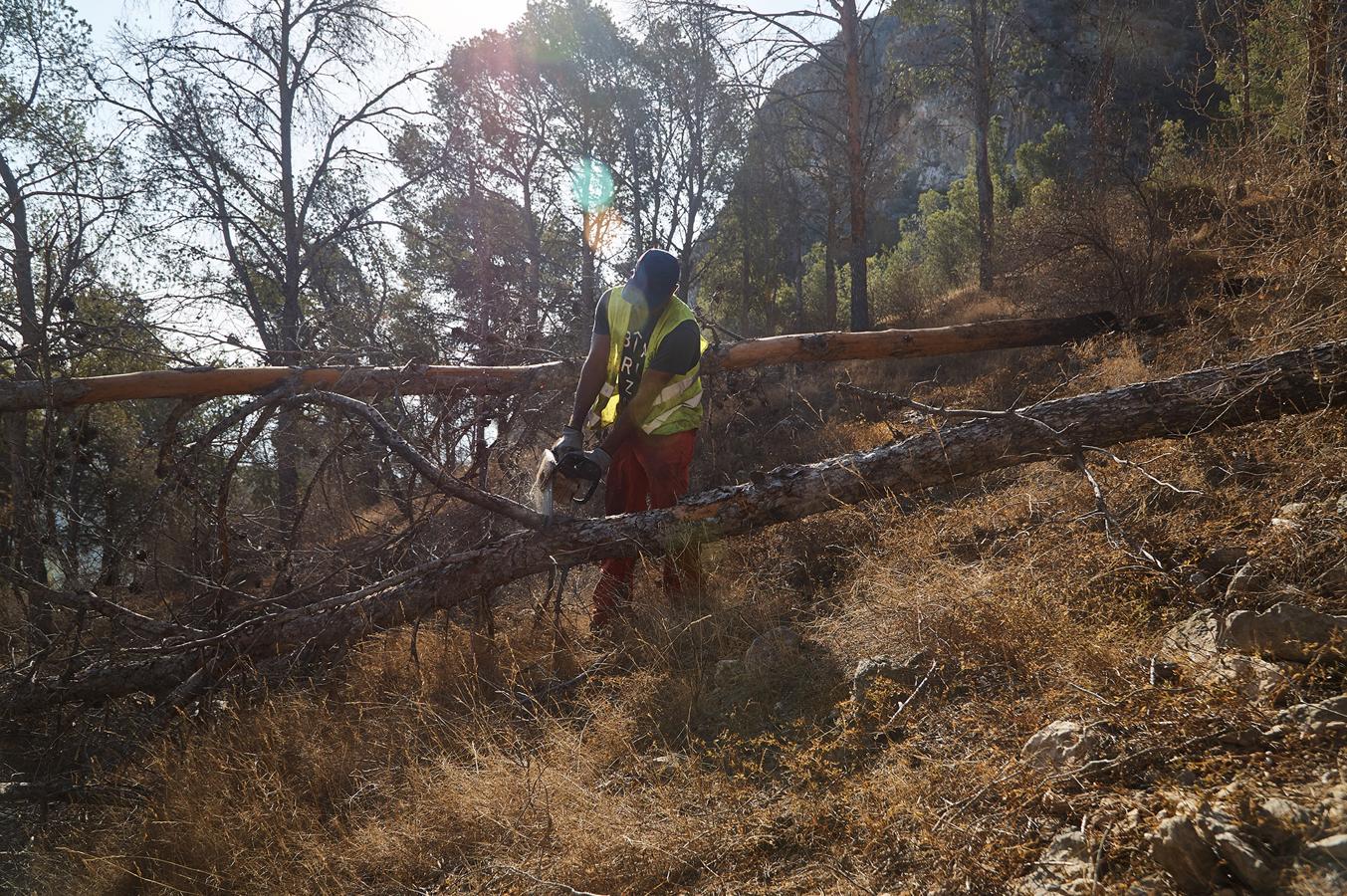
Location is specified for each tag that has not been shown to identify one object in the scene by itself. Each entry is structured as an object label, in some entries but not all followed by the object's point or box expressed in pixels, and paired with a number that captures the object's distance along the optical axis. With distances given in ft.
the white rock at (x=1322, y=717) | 5.47
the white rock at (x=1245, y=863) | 4.60
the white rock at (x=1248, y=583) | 7.86
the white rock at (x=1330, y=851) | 4.50
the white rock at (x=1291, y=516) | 8.64
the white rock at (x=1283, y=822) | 4.80
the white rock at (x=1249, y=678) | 6.12
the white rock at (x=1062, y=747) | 6.24
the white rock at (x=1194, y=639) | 7.19
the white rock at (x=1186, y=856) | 4.83
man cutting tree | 13.23
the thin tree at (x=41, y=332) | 12.65
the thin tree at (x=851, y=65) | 35.70
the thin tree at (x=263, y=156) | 31.81
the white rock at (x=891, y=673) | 8.85
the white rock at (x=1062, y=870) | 5.25
